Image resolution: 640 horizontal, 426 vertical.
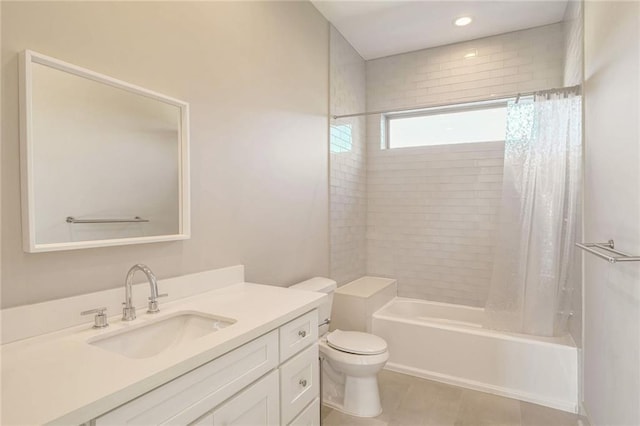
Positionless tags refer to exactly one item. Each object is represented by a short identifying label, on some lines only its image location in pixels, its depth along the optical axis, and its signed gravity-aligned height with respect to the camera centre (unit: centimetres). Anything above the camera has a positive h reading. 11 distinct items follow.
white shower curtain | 240 -7
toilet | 215 -100
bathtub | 230 -110
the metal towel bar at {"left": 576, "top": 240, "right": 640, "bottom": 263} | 122 -18
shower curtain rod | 235 +82
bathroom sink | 123 -49
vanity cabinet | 92 -59
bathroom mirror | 115 +19
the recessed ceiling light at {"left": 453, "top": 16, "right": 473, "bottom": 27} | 295 +160
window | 326 +82
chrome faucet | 133 -31
